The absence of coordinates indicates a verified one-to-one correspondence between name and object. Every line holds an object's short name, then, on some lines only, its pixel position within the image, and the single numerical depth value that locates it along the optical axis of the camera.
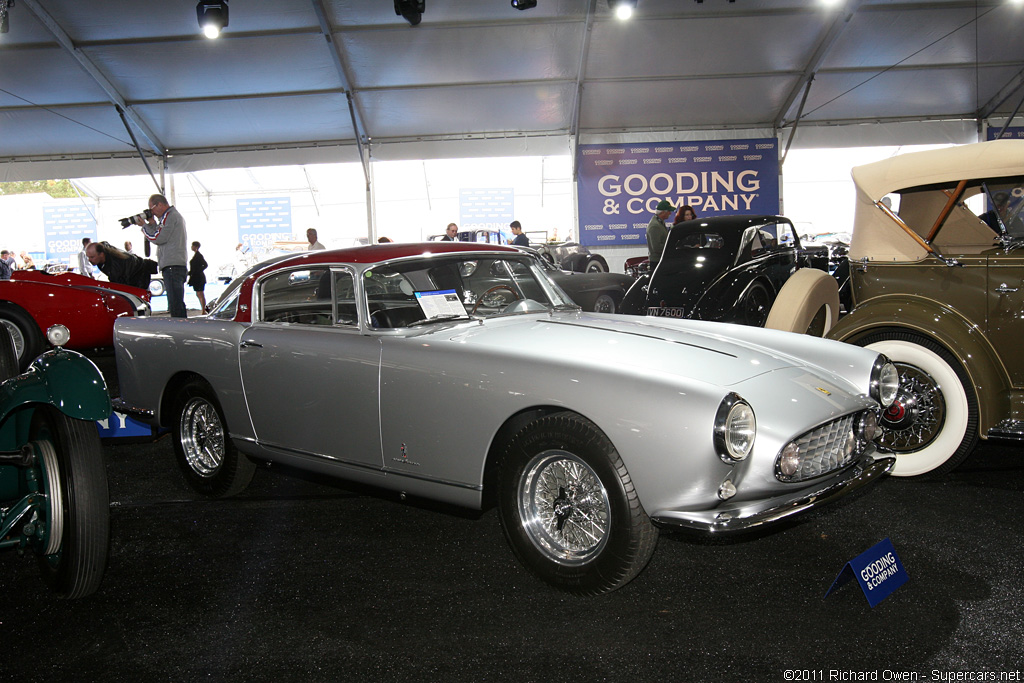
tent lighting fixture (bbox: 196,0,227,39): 11.05
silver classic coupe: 2.45
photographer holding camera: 8.53
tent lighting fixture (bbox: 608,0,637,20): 11.57
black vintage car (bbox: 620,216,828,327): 7.06
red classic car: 7.56
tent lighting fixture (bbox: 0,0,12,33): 9.34
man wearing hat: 9.55
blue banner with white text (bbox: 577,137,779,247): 15.87
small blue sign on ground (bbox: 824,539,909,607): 2.54
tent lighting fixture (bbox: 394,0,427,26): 11.20
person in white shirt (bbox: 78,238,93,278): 16.38
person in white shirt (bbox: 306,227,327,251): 12.21
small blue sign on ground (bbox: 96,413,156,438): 4.93
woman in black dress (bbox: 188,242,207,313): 13.73
